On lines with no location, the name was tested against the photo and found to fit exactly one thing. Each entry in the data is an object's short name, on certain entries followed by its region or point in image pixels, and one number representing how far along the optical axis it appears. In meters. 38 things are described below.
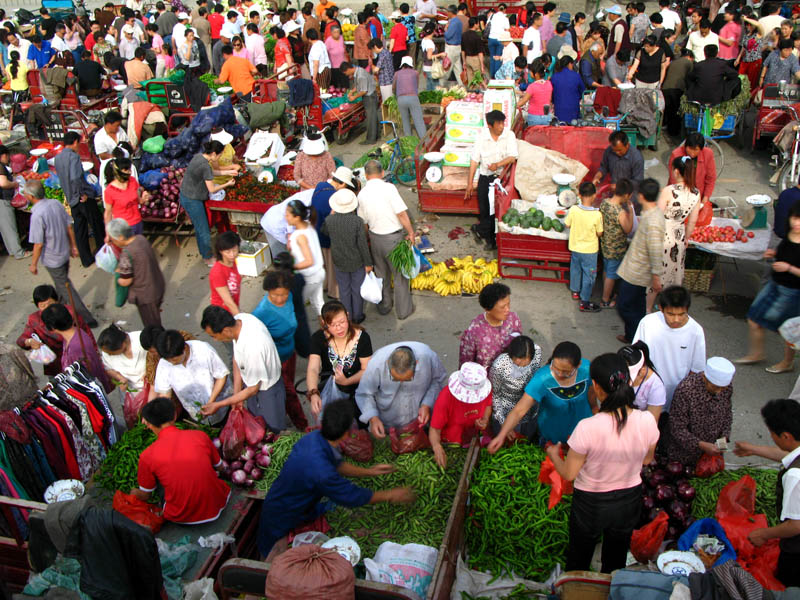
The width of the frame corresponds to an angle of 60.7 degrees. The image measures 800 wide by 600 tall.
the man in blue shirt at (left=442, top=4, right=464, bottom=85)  14.88
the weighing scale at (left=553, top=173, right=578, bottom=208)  9.16
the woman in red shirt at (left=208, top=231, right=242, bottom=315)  6.52
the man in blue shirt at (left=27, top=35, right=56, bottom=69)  16.75
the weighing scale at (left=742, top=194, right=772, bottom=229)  7.89
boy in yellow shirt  7.84
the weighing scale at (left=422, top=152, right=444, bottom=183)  10.13
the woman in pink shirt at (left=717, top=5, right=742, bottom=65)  13.34
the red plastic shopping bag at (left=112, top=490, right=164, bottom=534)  4.93
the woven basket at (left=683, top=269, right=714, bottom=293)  8.23
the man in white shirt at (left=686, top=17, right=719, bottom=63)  12.38
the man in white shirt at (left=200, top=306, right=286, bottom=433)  5.42
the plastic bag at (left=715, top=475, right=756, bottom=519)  4.48
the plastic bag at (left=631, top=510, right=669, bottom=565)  4.41
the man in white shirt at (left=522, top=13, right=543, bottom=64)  13.90
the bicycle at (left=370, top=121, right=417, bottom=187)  11.48
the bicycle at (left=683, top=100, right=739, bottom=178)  11.35
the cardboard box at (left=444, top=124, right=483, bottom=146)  10.41
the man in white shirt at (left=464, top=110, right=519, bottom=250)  9.24
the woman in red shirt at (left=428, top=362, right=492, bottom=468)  4.82
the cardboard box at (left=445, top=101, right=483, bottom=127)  10.38
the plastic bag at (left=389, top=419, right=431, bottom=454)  5.05
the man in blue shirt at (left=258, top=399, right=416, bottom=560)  4.22
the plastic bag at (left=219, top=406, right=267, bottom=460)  5.28
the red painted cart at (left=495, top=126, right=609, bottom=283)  8.60
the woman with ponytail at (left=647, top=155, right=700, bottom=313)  7.21
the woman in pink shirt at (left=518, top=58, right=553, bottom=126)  11.09
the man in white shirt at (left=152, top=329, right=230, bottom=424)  5.63
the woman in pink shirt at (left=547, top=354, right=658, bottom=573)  3.85
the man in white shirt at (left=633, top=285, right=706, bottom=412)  5.27
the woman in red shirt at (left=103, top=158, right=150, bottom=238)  8.24
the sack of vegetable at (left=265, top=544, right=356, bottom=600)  3.32
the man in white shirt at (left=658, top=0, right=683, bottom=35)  14.40
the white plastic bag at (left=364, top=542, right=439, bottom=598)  4.12
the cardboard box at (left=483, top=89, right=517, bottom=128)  10.10
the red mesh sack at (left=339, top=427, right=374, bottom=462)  4.93
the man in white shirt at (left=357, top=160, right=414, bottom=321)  7.70
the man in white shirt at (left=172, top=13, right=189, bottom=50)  15.86
